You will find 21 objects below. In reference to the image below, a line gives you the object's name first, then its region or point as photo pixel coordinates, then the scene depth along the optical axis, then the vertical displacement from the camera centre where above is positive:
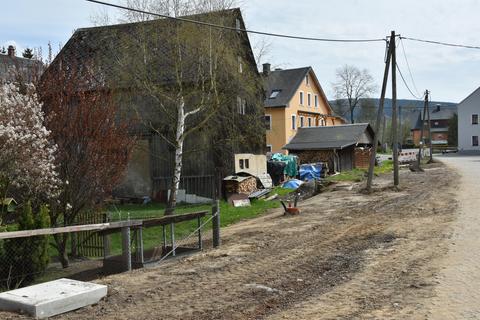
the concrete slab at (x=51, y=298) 6.09 -1.85
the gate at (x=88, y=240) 14.28 -2.58
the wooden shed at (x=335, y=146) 40.47 -0.12
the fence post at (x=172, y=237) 10.96 -1.96
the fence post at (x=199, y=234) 11.09 -1.89
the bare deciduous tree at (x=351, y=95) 89.14 +8.56
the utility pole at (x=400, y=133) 96.13 +1.88
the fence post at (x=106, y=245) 11.77 -2.23
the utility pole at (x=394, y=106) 22.02 +1.73
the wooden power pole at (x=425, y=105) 46.12 +3.48
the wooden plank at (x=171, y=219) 10.14 -1.50
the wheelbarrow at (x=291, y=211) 16.83 -2.18
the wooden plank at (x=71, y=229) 7.72 -1.31
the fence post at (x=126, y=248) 9.18 -1.79
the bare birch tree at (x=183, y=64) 19.84 +3.35
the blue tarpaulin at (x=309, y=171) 35.12 -1.86
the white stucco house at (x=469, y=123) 79.81 +2.92
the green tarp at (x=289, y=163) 34.47 -1.23
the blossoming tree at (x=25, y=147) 10.99 +0.09
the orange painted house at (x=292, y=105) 48.69 +4.13
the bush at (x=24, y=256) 10.57 -2.24
